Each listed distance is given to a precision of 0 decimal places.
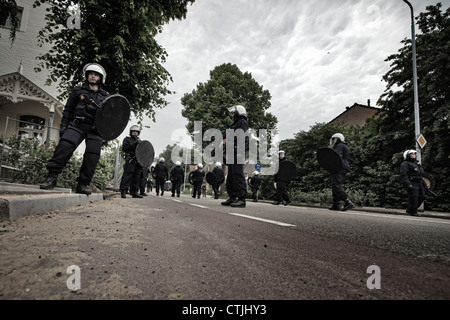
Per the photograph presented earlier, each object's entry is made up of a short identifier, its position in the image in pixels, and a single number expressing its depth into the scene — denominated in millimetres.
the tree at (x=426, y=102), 11477
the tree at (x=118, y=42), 7453
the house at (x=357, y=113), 39116
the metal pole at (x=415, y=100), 11390
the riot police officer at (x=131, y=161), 8367
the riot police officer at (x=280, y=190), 11500
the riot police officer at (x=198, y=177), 15086
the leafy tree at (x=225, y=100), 27172
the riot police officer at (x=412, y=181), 8531
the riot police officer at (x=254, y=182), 17045
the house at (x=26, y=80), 12617
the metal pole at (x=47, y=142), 8188
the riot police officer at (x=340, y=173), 7062
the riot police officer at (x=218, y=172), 14527
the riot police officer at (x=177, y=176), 15688
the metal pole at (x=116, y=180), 21372
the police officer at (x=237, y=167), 5656
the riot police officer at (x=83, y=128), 3963
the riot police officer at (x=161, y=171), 15266
